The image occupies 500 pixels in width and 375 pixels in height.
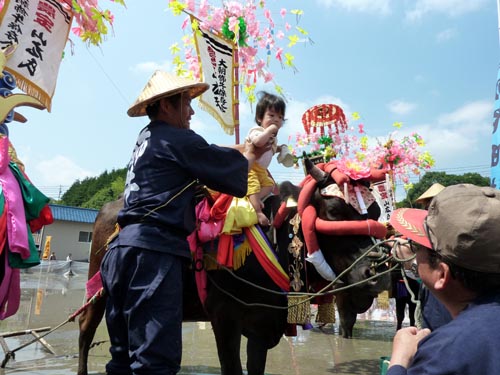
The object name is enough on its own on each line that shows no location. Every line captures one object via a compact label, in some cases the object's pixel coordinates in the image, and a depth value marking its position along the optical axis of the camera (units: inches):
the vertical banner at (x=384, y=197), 184.4
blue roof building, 1349.7
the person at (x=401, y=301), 338.1
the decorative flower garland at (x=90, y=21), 208.8
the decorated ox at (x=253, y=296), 145.3
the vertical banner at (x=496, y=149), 203.3
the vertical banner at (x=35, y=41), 181.3
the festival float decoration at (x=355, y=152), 181.9
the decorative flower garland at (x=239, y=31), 299.2
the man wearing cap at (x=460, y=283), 46.9
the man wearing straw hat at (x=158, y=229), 87.3
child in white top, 153.8
